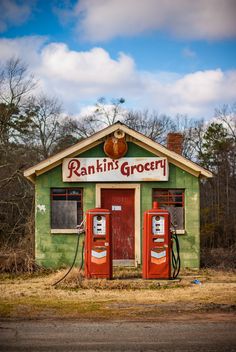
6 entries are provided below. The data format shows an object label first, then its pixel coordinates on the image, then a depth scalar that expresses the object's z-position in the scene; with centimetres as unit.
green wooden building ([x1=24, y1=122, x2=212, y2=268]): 1767
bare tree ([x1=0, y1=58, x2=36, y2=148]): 3341
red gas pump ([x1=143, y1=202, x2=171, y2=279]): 1441
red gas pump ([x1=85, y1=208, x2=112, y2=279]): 1434
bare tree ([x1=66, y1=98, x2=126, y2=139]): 4859
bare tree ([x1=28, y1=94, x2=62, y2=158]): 4169
